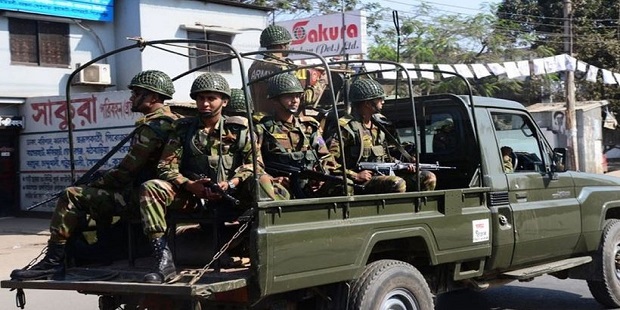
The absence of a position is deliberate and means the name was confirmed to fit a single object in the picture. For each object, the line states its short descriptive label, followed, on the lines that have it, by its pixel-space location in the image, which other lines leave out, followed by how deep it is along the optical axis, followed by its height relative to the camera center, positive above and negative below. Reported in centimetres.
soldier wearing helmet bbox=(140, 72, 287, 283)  442 +5
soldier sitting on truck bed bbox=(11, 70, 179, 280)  466 -8
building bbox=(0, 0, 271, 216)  1611 +268
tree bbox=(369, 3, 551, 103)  2483 +388
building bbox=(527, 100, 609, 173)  2295 +70
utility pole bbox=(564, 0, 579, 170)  1941 +128
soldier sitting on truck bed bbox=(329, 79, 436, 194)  536 +15
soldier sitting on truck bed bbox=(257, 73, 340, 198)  503 +10
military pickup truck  414 -53
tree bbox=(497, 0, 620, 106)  2864 +504
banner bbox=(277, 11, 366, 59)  1831 +321
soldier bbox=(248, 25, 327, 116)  673 +88
